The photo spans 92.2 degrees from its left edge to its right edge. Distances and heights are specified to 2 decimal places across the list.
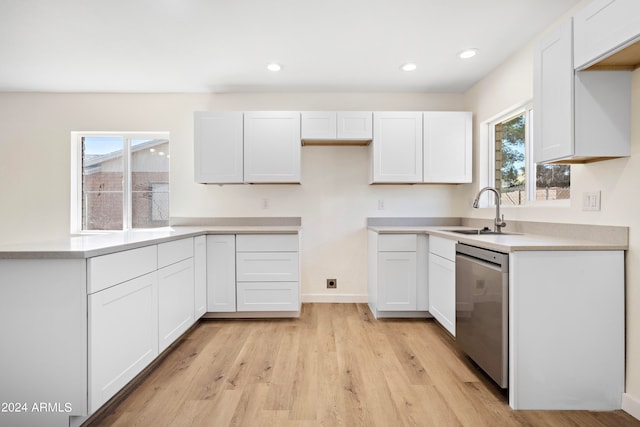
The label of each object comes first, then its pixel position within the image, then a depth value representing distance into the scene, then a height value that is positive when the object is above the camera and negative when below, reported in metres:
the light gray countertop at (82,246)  1.35 -0.16
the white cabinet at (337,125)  3.16 +0.91
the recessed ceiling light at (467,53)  2.56 +1.35
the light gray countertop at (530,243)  1.58 -0.16
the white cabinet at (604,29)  1.31 +0.84
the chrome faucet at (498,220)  2.48 -0.05
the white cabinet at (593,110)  1.59 +0.54
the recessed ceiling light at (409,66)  2.80 +1.36
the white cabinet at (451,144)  3.17 +0.72
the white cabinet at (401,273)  2.92 -0.57
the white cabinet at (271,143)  3.16 +0.72
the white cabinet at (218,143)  3.16 +0.72
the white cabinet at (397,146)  3.17 +0.69
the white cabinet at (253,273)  2.92 -0.57
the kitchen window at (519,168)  2.24 +0.39
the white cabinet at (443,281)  2.35 -0.57
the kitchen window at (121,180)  3.54 +0.38
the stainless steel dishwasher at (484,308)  1.64 -0.57
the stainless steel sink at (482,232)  2.47 -0.15
